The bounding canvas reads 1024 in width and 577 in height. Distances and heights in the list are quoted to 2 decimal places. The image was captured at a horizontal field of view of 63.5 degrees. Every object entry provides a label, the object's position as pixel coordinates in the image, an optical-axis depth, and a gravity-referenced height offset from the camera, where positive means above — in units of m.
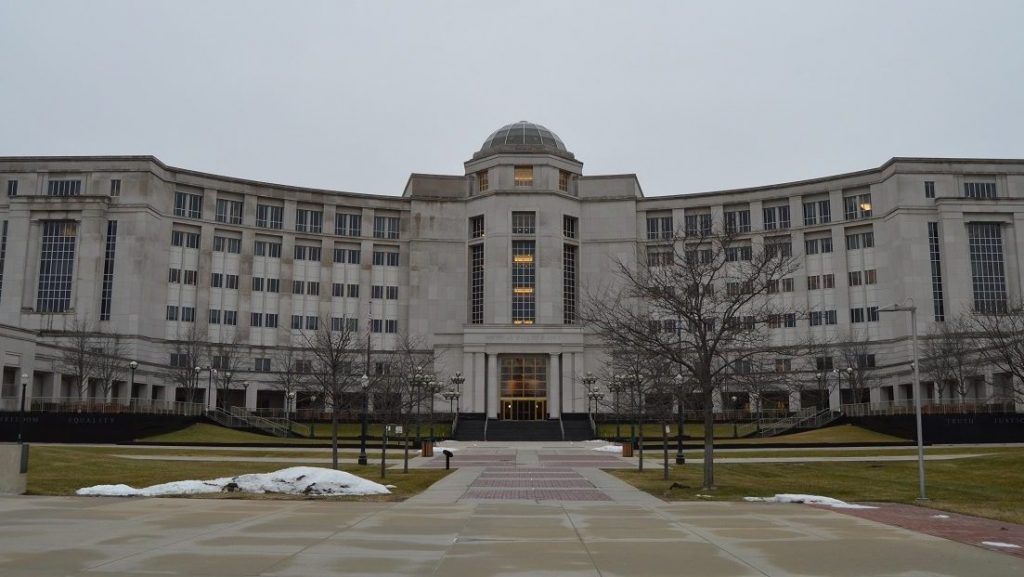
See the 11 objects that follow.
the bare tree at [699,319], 27.22 +3.09
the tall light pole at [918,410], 23.19 -0.10
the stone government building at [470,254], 90.00 +17.73
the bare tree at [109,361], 75.88 +4.15
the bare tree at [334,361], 37.59 +3.42
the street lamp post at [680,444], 40.28 -1.86
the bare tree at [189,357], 84.25 +5.25
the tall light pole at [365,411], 36.44 -0.25
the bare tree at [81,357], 73.88 +4.32
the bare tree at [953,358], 71.75 +4.35
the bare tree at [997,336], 46.41 +5.25
